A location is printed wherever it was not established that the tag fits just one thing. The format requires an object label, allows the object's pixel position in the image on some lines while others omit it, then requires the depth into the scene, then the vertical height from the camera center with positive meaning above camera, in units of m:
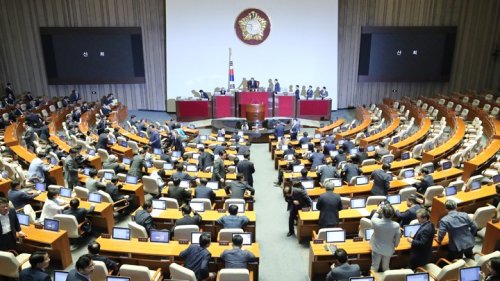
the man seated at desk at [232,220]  6.80 -3.01
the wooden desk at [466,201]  7.56 -3.06
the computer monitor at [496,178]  8.54 -2.89
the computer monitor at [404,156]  11.23 -3.16
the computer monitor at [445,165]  10.04 -3.06
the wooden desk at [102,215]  7.96 -3.43
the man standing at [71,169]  9.50 -2.97
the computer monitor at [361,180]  9.14 -3.13
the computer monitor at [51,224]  6.92 -3.12
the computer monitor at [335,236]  6.39 -3.09
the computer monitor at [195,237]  6.33 -3.06
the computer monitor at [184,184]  9.18 -3.21
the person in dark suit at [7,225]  6.16 -2.89
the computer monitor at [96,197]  8.27 -3.16
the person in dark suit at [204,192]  8.28 -3.07
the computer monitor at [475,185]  8.27 -2.94
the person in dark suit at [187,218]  6.84 -3.01
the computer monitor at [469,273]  5.10 -2.95
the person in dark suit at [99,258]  5.59 -3.04
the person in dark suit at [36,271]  4.79 -2.74
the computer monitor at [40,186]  8.94 -3.16
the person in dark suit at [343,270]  5.05 -2.87
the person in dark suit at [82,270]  4.64 -2.66
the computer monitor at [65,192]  8.60 -3.18
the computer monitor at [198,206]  7.77 -3.16
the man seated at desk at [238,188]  8.61 -3.12
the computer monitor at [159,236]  6.47 -3.12
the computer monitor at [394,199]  7.86 -3.06
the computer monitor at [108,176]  9.34 -3.07
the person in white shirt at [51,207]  7.37 -3.02
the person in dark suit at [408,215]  6.89 -2.96
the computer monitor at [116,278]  5.14 -3.02
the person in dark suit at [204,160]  11.15 -3.26
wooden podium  18.73 -3.22
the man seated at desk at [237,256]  5.60 -2.99
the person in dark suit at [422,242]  5.73 -2.89
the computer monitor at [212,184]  9.14 -3.20
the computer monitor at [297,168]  10.39 -3.23
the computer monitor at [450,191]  7.98 -2.94
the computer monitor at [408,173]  9.55 -3.11
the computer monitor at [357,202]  7.89 -3.13
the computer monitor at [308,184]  8.96 -3.15
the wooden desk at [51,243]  6.68 -3.38
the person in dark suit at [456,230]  5.98 -2.81
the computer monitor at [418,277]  5.08 -2.98
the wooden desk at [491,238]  6.48 -3.22
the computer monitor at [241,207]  7.70 -3.15
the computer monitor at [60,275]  5.25 -3.06
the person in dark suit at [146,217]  6.86 -3.00
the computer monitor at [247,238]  6.27 -3.09
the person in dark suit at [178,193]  8.33 -3.11
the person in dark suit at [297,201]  7.81 -3.09
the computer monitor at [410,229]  6.43 -3.00
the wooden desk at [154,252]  6.14 -3.21
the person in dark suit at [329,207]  7.04 -2.91
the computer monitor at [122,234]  6.62 -3.14
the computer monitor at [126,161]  11.16 -3.26
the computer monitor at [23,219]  7.14 -3.12
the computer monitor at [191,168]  10.64 -3.29
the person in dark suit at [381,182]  8.39 -2.92
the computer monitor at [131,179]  9.48 -3.20
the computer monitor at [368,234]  6.48 -3.10
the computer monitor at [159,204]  7.91 -3.17
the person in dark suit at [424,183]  8.64 -3.04
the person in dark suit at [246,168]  10.16 -3.15
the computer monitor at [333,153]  11.85 -3.25
